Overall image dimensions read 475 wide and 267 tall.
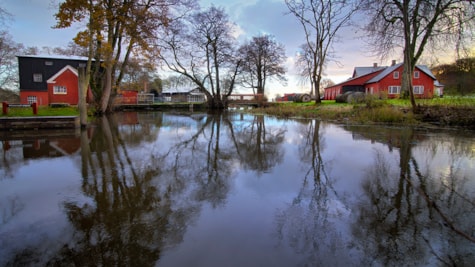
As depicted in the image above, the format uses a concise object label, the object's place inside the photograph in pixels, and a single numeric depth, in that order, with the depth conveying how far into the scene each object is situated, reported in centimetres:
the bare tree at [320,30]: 2348
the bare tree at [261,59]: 3844
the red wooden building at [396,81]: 3606
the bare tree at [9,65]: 3406
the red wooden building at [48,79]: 3400
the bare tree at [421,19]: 1528
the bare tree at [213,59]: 3300
